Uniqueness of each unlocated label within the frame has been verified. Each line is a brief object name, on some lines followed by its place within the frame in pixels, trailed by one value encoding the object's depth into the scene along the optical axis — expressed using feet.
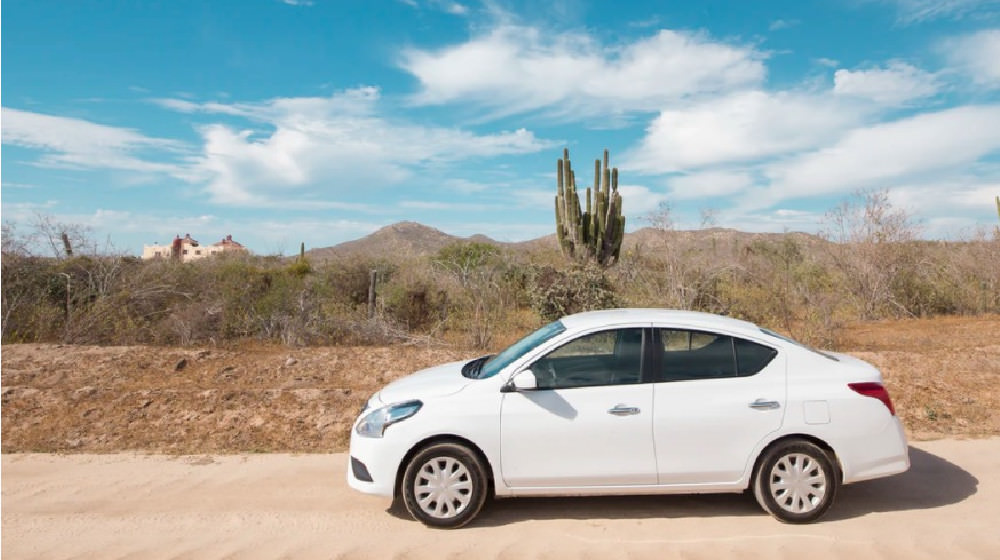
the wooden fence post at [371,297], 50.46
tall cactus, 65.57
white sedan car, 17.04
